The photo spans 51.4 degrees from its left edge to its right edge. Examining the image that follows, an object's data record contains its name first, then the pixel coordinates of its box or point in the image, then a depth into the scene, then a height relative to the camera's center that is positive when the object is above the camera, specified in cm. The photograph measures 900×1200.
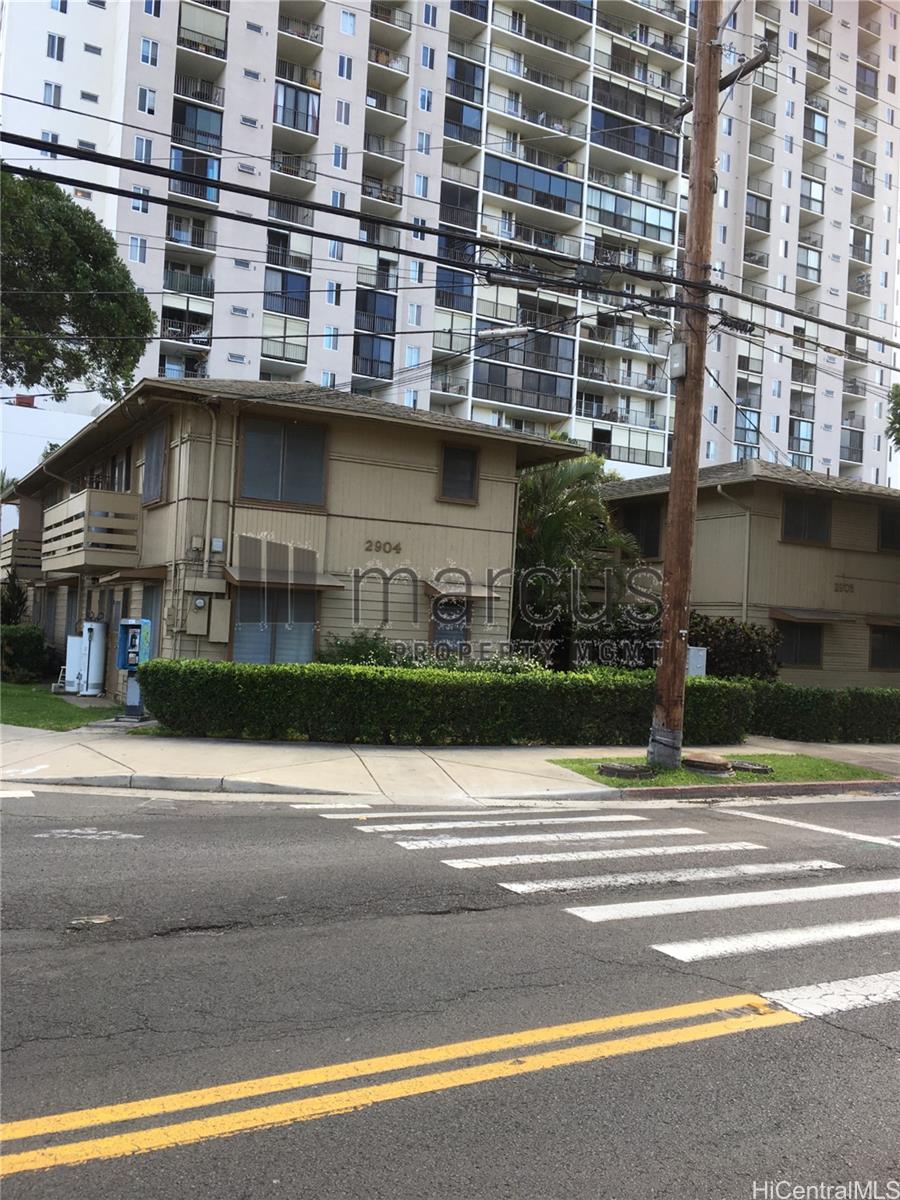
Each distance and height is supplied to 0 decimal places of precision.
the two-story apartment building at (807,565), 2303 +206
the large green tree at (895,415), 2598 +666
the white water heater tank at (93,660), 2145 -111
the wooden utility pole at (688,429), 1366 +313
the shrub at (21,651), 2536 -118
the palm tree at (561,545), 2208 +218
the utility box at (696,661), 1734 -38
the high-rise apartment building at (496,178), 4809 +2717
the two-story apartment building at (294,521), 1756 +202
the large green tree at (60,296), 2053 +737
